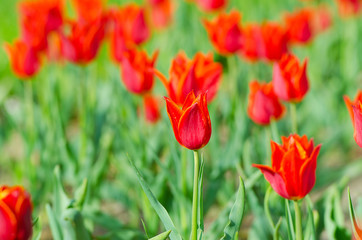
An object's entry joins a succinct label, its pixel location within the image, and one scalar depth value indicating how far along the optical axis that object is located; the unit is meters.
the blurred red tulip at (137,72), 3.61
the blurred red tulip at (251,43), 4.49
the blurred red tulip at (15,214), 1.97
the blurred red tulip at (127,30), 4.41
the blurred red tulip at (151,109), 4.83
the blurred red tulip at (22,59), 4.20
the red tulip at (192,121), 2.19
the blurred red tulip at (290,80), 3.14
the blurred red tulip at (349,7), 6.04
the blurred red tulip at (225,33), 4.23
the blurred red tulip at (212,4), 5.49
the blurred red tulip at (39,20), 4.49
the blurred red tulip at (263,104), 3.35
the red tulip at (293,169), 2.23
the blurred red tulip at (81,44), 4.07
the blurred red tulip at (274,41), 4.23
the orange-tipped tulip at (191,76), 2.94
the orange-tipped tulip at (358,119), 2.24
